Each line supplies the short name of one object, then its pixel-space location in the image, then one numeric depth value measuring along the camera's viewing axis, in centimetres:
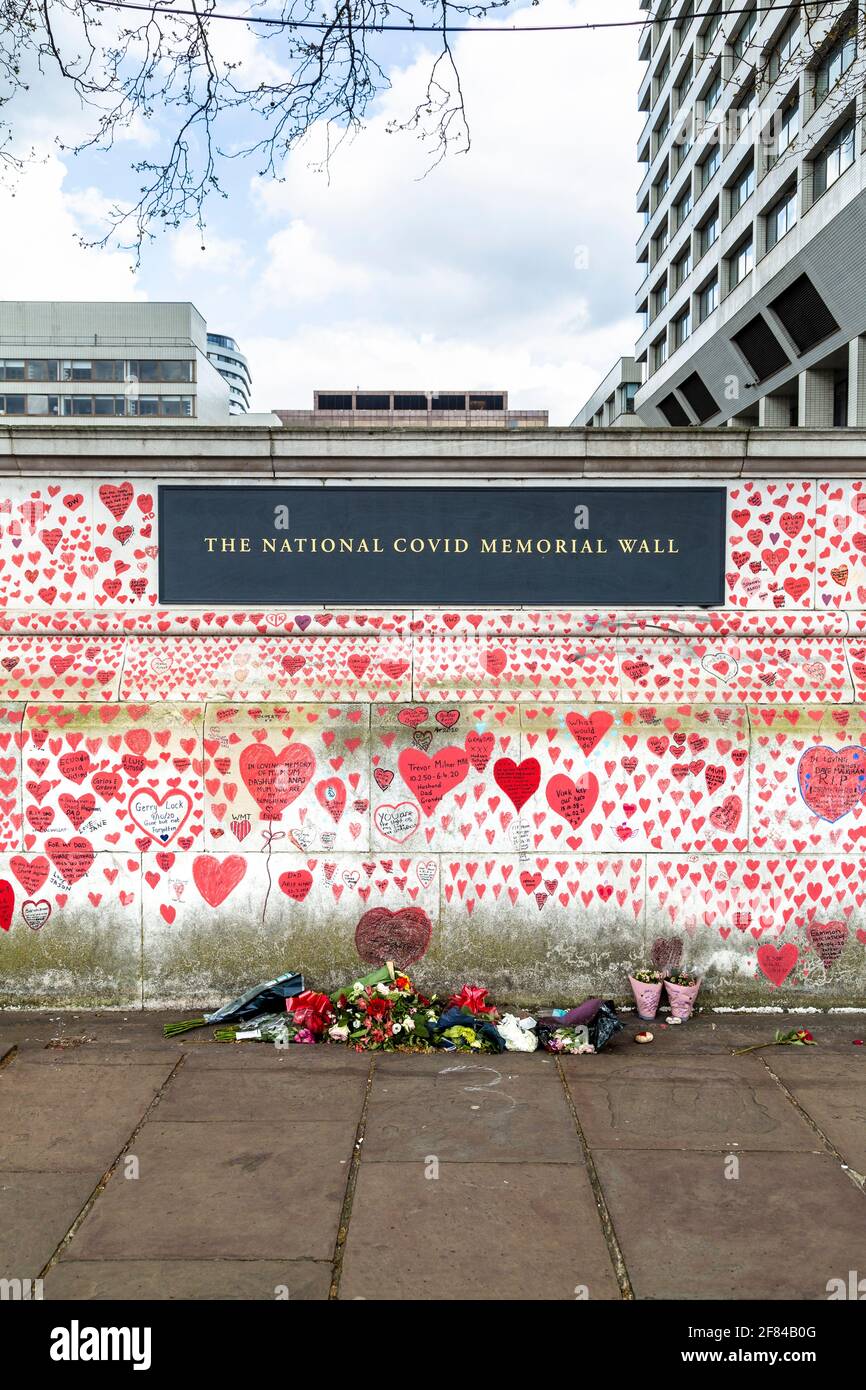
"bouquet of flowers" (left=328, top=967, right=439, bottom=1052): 529
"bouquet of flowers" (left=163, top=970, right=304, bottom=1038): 557
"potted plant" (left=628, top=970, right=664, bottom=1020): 561
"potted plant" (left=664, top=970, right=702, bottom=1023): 562
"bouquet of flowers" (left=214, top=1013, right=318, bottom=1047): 535
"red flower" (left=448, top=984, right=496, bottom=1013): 557
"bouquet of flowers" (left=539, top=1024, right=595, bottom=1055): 520
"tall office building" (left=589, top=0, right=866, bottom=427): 2542
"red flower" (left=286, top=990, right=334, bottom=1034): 543
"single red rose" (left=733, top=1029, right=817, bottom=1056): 534
